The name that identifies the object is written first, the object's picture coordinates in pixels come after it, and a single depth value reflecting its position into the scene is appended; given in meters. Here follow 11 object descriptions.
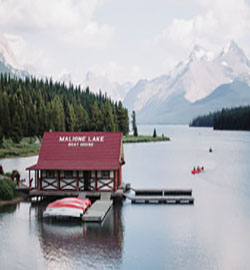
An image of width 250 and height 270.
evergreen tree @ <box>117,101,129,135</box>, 179.50
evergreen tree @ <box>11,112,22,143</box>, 112.75
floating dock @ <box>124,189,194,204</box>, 50.88
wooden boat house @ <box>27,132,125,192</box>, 49.62
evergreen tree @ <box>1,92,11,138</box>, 111.00
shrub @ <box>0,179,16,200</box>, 48.00
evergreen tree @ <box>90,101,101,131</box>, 165.50
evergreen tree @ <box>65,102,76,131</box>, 151.62
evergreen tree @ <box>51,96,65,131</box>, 137.62
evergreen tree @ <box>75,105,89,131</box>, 160.62
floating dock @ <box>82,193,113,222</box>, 40.56
